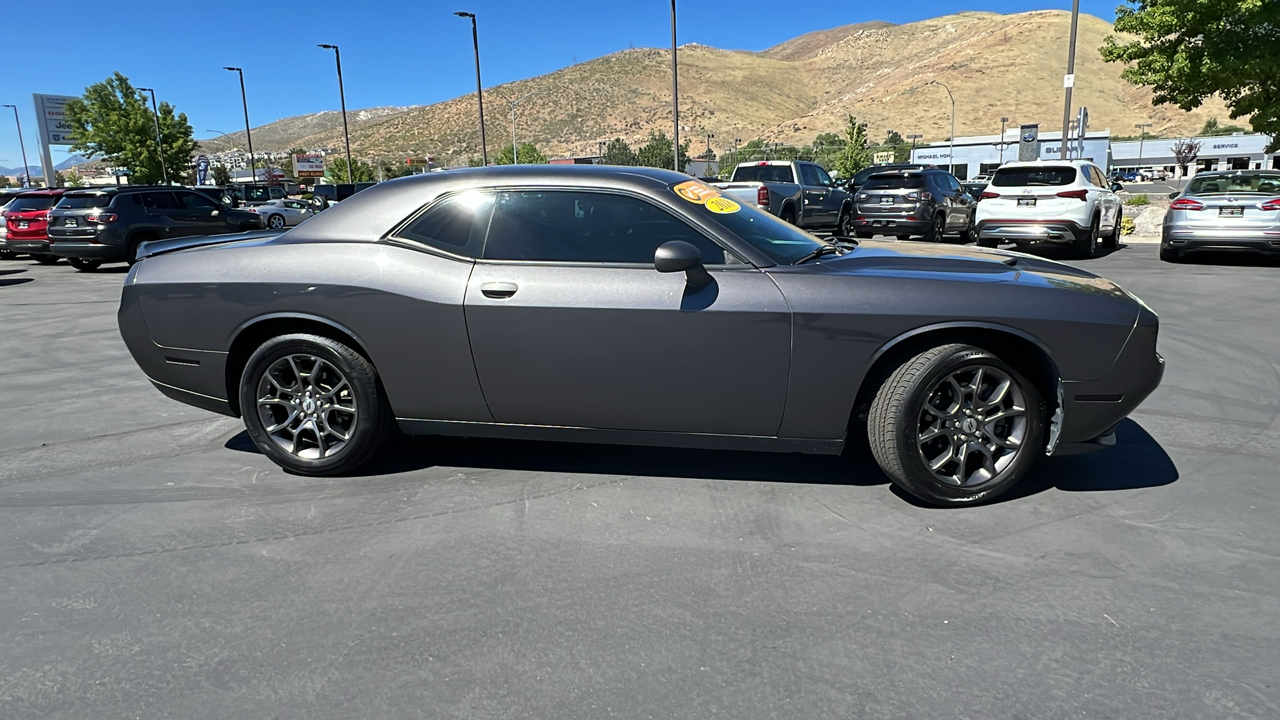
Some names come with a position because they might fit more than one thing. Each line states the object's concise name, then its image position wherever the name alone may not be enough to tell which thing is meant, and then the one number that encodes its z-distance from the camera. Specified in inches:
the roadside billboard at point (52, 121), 2503.7
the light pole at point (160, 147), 2147.1
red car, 690.2
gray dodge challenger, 137.8
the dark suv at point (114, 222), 602.5
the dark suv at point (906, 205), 643.5
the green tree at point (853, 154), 2411.4
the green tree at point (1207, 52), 628.7
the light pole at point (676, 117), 1080.6
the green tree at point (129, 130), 2263.8
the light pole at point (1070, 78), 748.6
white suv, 514.0
